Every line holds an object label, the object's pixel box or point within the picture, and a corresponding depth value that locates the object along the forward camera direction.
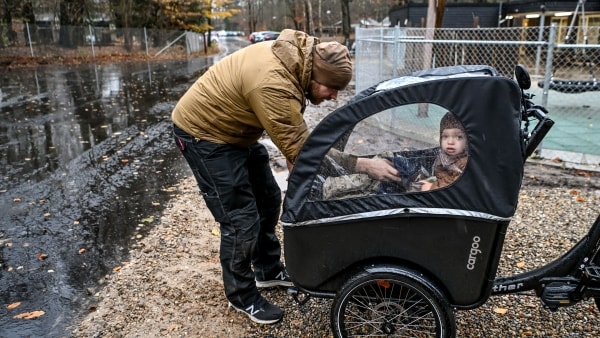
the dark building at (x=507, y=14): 19.27
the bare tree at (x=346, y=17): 36.66
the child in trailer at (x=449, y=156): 2.25
